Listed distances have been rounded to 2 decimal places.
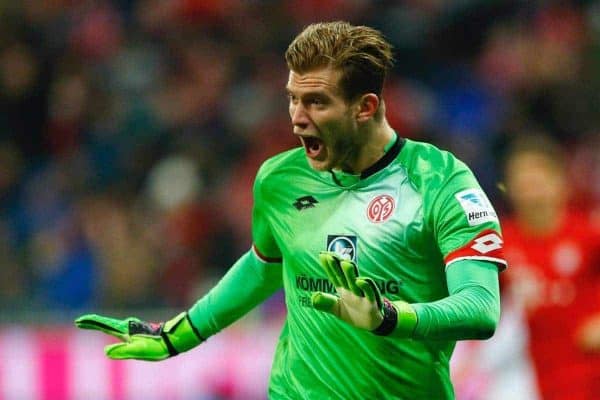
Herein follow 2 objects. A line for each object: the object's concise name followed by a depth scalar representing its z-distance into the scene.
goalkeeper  8.76
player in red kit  15.48
